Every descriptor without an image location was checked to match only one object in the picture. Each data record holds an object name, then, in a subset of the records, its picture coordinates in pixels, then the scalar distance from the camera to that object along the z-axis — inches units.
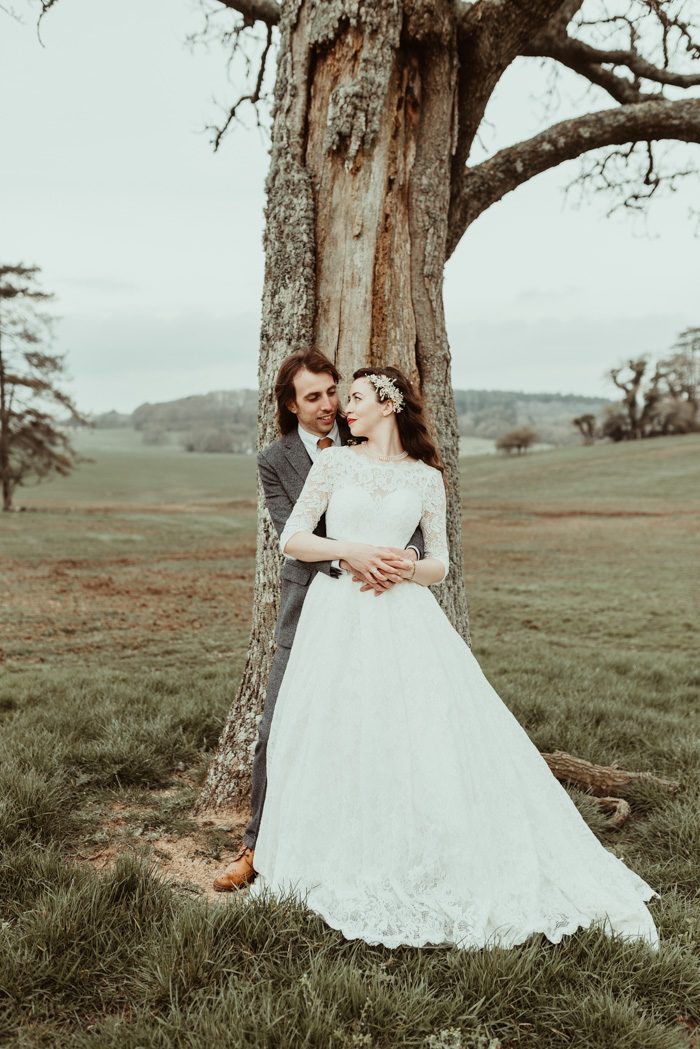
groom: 145.1
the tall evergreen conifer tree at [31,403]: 1183.6
